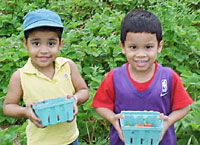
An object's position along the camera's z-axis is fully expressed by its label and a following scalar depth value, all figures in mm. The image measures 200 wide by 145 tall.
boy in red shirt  1885
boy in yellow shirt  1998
